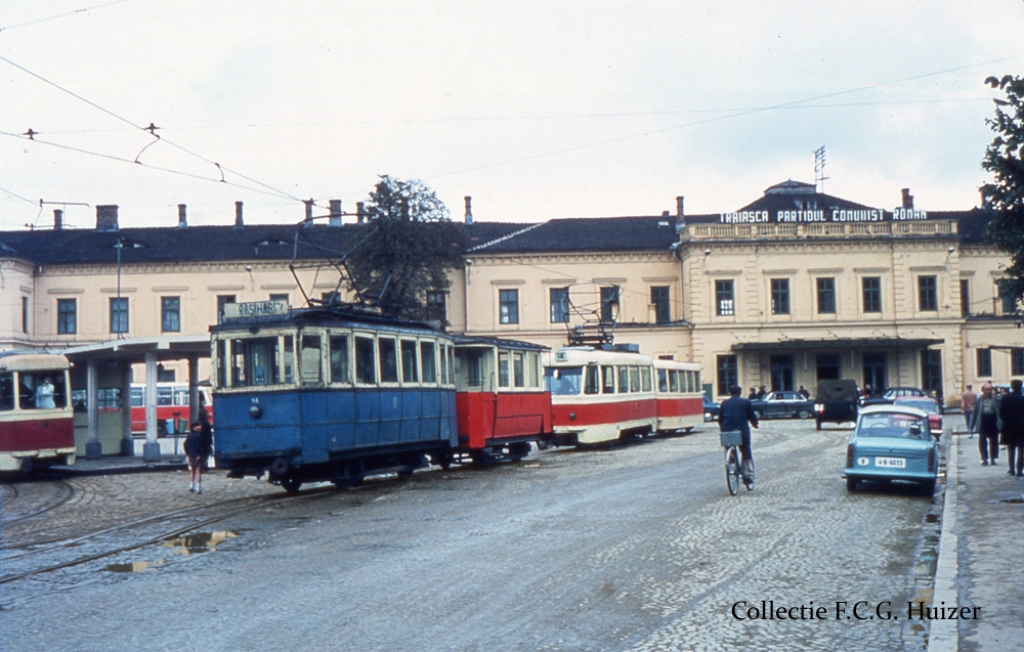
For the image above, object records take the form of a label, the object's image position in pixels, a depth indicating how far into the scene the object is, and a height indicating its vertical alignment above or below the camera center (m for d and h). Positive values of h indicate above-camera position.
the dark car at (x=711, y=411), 59.94 -2.07
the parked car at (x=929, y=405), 33.28 -1.21
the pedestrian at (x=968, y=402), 37.12 -1.24
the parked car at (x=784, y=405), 55.75 -1.72
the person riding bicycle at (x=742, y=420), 18.56 -0.80
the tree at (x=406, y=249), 60.16 +6.95
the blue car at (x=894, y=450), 18.33 -1.35
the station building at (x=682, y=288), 64.94 +5.15
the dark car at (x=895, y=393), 38.22 -0.98
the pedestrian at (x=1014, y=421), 20.28 -1.02
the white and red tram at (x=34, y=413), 26.84 -0.55
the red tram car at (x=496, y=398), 26.28 -0.50
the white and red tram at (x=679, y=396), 42.25 -0.93
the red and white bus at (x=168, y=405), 49.00 -0.82
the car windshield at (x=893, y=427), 18.75 -1.00
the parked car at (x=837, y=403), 43.47 -1.34
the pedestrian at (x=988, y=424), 23.11 -1.21
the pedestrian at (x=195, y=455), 21.61 -1.31
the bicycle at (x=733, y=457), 18.19 -1.37
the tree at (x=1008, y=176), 12.96 +2.24
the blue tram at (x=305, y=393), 18.98 -0.18
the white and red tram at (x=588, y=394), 34.22 -0.60
